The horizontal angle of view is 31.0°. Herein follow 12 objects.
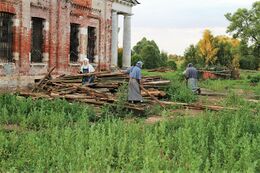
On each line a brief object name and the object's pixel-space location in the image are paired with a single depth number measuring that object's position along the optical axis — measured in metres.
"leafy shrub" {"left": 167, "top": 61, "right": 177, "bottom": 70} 59.30
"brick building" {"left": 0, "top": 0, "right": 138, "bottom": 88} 21.45
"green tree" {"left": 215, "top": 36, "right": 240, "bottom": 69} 63.17
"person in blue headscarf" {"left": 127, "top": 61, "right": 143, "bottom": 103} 17.03
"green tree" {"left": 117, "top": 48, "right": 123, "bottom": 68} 48.50
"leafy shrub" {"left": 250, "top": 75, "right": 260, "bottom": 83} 38.42
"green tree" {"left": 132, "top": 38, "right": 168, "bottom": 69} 56.44
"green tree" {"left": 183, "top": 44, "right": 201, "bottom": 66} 64.31
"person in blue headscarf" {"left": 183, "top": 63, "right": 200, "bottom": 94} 24.00
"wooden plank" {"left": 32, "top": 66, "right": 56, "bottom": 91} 19.42
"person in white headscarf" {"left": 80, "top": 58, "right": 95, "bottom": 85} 19.86
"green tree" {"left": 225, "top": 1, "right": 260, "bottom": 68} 62.84
